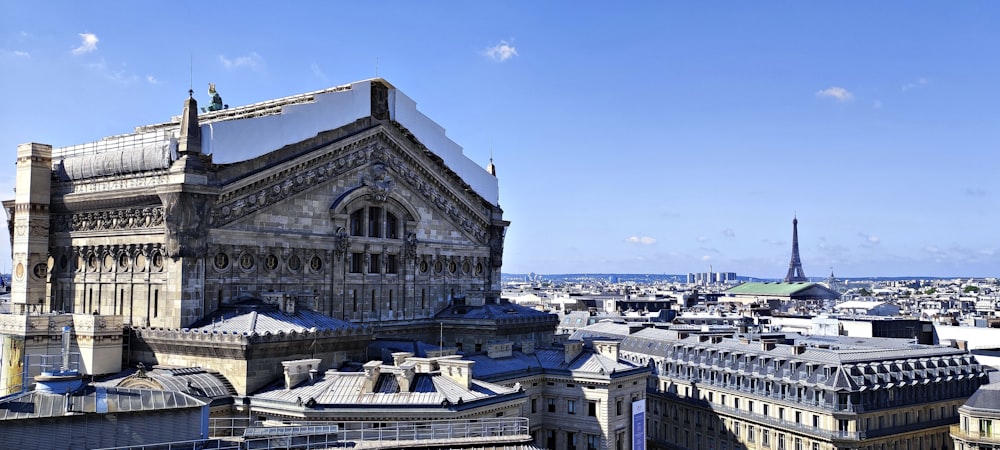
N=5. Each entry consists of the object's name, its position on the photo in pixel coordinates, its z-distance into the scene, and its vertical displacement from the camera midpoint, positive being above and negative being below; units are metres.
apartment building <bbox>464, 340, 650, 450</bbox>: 72.94 -8.36
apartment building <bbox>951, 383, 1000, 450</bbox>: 84.56 -12.20
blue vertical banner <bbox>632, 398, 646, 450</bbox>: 75.06 -11.14
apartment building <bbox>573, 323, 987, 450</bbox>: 88.00 -10.77
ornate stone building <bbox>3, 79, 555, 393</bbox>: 60.88 +3.55
